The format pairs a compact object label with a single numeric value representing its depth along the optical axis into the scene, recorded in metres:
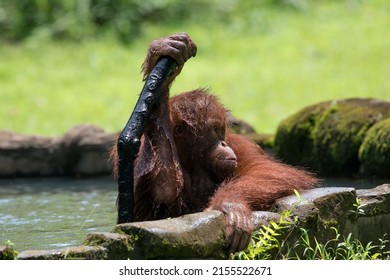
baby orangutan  7.76
